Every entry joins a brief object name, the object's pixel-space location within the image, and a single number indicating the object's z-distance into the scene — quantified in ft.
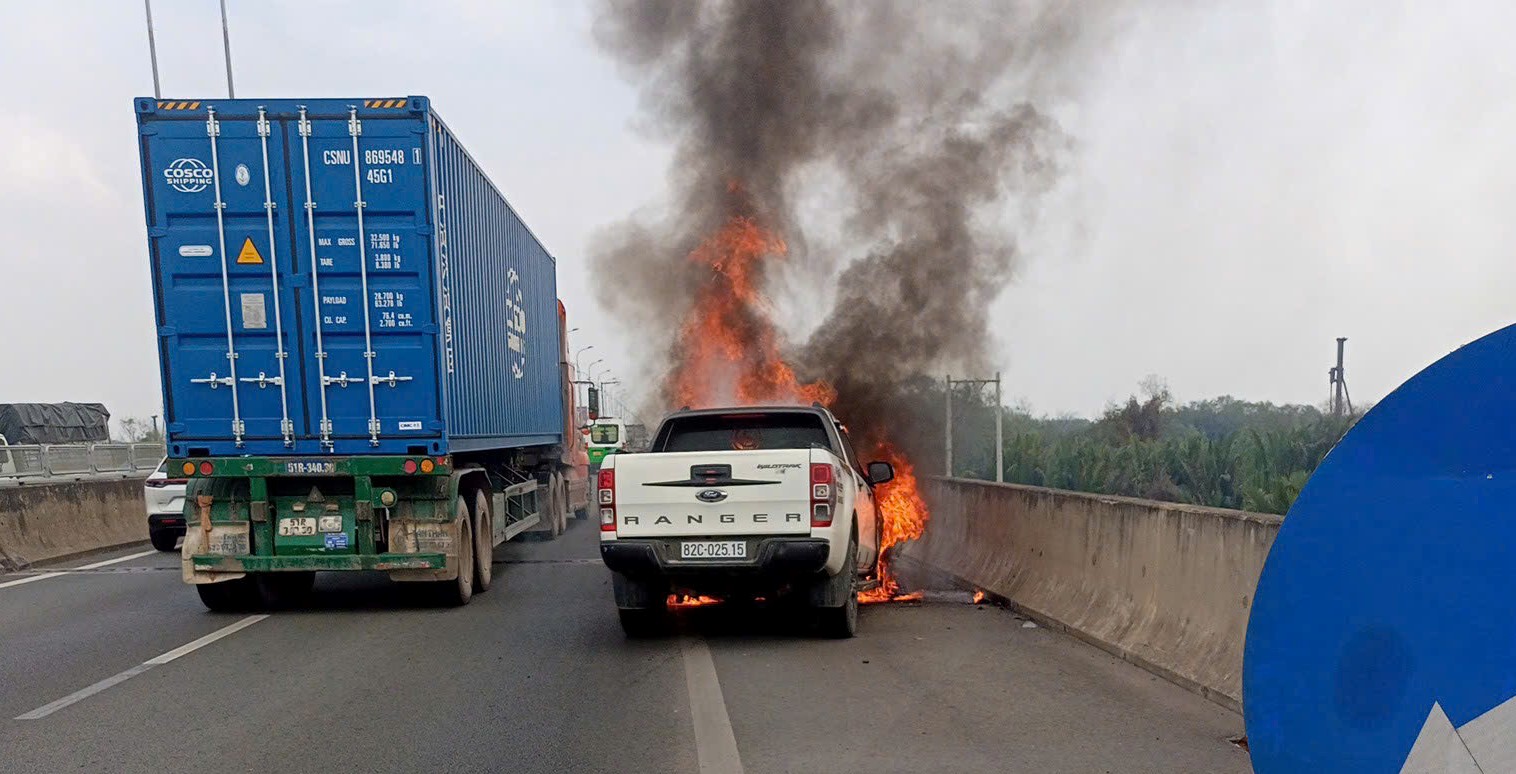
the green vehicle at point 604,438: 82.17
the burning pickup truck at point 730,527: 25.52
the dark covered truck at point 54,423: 108.37
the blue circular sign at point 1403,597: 6.27
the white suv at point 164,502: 46.44
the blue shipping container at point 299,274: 30.60
